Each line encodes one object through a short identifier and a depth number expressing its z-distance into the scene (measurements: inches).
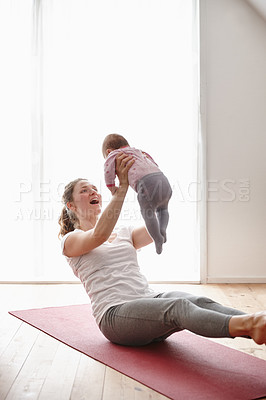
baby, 97.5
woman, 83.8
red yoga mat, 78.0
